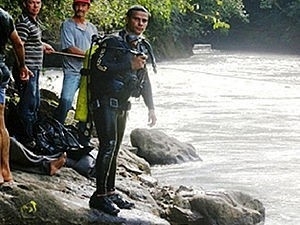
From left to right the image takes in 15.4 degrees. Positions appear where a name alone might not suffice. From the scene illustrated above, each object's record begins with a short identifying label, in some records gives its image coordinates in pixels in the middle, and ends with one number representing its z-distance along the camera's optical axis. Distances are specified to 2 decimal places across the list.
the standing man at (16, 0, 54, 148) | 9.15
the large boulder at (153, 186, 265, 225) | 9.79
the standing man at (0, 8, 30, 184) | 7.56
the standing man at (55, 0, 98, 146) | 10.04
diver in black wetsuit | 7.73
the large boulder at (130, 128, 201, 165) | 15.49
